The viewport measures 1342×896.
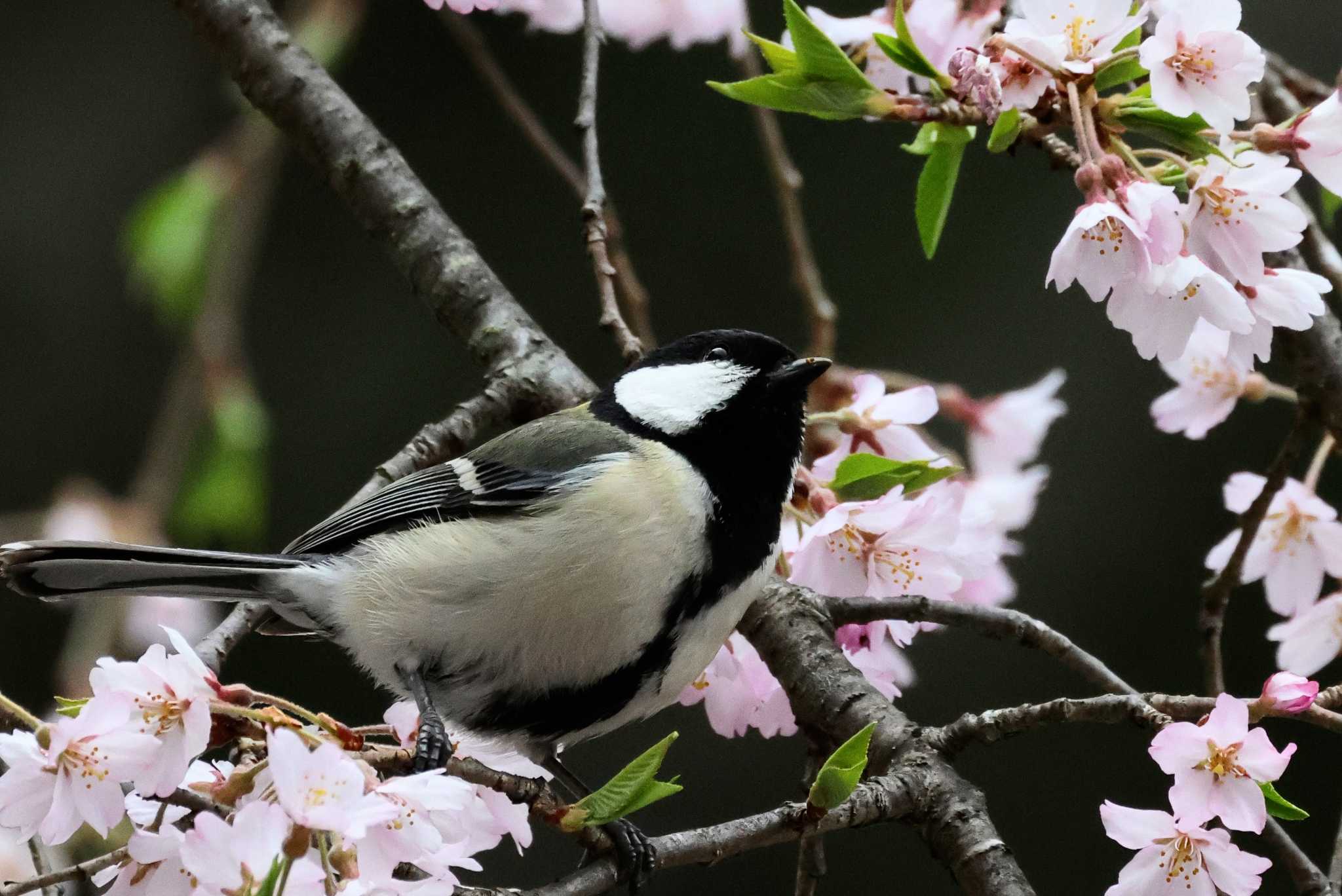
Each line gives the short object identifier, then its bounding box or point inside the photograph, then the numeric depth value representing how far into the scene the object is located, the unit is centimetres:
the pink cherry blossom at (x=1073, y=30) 308
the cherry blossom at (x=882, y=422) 313
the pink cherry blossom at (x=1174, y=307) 307
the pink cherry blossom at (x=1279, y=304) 308
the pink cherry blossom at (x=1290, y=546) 314
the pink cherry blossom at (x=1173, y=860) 306
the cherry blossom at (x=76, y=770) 305
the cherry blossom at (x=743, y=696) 313
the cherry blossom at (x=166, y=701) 305
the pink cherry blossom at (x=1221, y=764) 305
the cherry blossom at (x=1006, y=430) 319
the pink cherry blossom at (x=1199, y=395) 315
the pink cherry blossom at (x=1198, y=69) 307
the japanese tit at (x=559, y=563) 311
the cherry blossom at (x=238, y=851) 303
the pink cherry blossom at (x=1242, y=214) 307
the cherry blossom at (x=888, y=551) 311
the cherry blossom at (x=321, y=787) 303
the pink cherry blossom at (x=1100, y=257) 307
